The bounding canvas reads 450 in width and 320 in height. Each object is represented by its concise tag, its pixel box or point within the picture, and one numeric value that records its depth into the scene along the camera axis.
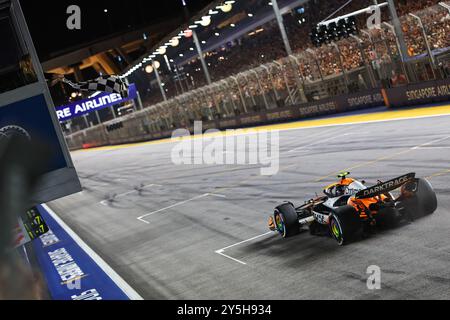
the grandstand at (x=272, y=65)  25.67
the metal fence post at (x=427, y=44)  24.53
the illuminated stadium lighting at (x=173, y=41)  46.44
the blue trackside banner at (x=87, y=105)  28.88
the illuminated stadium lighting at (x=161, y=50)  49.42
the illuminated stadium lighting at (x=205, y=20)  38.44
